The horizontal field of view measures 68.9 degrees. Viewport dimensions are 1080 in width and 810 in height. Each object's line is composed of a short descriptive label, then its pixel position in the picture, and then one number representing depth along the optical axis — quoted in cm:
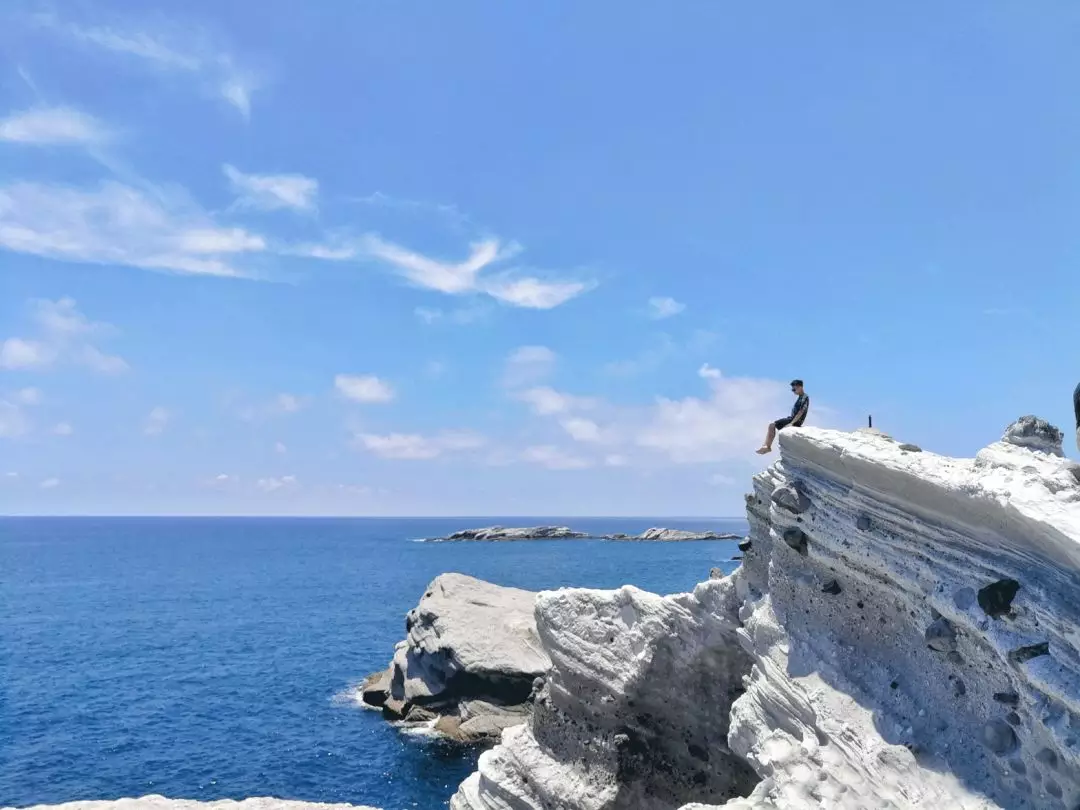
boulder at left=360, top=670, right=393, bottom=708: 4809
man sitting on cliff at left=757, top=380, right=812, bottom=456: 1758
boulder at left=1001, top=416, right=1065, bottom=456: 1202
